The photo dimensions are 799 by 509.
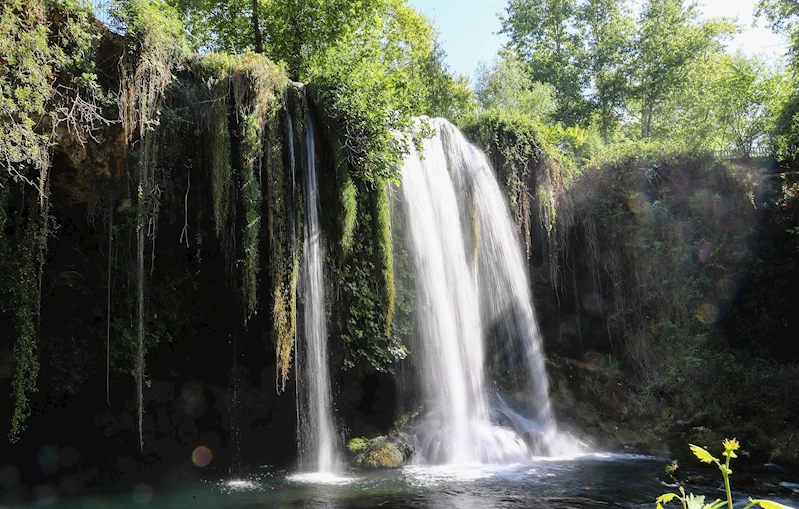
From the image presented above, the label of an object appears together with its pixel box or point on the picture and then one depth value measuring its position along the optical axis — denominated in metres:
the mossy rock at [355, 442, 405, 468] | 10.06
